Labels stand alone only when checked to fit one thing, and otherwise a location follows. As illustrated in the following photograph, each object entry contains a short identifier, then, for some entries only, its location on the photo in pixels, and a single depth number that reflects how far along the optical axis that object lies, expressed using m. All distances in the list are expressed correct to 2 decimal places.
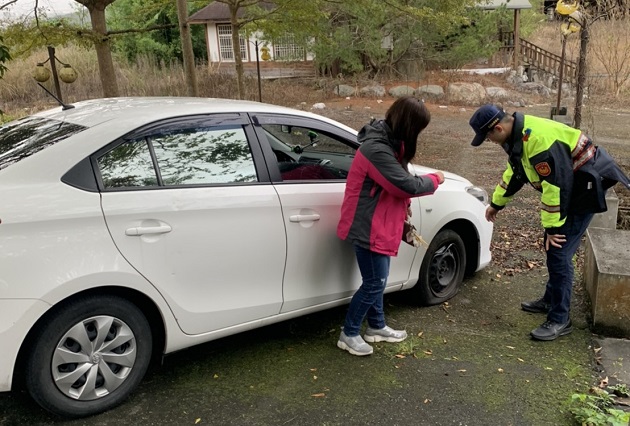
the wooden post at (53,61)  7.24
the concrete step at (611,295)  3.83
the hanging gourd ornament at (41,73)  7.28
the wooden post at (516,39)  23.89
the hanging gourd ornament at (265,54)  20.90
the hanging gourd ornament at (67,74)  7.31
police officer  3.43
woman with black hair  3.17
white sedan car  2.52
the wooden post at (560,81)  12.62
